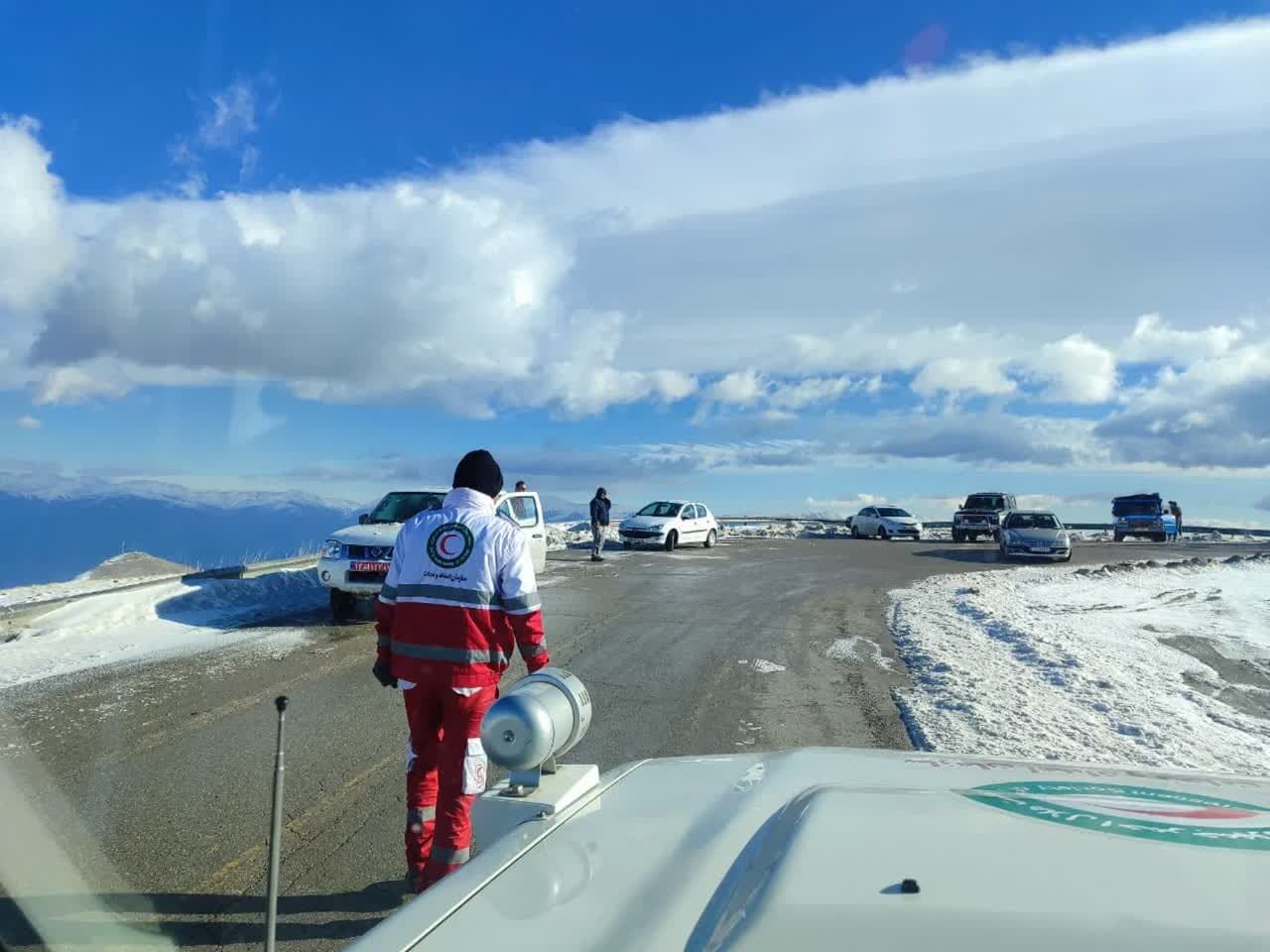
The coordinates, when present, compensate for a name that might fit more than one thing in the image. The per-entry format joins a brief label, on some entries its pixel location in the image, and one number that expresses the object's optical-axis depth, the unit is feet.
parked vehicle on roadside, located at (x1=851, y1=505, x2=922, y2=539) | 143.54
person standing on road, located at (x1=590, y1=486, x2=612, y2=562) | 79.36
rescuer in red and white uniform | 13.92
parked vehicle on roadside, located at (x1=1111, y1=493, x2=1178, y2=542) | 142.00
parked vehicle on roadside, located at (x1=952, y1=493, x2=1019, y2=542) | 135.33
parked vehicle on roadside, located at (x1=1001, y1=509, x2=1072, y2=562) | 96.84
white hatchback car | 97.86
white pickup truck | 42.19
